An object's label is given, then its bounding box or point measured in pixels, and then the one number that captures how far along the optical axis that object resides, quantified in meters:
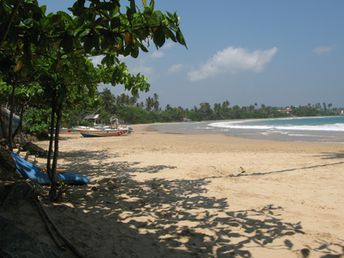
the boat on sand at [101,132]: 28.25
